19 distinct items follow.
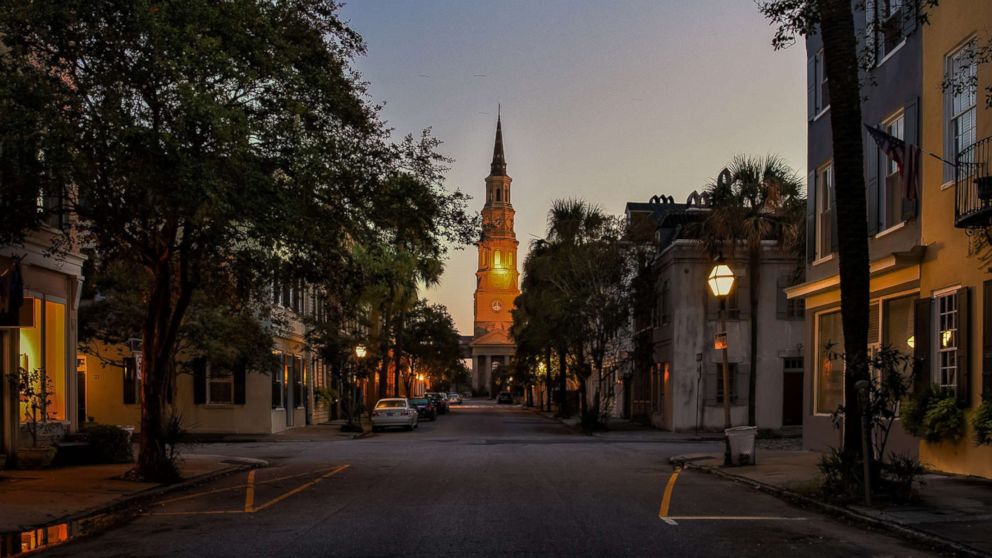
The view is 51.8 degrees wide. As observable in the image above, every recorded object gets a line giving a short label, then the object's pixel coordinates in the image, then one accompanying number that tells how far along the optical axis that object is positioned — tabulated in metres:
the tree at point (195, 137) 14.10
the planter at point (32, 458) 19.73
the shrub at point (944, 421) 16.64
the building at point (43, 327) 19.42
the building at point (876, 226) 18.78
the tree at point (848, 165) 13.73
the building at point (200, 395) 36.88
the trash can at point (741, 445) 20.59
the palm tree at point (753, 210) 35.56
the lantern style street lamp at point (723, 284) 20.34
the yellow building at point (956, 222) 15.95
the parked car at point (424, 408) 57.50
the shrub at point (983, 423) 15.07
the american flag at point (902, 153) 16.64
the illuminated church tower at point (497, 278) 165.75
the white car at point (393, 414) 43.47
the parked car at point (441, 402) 69.72
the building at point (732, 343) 39.75
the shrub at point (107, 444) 21.44
